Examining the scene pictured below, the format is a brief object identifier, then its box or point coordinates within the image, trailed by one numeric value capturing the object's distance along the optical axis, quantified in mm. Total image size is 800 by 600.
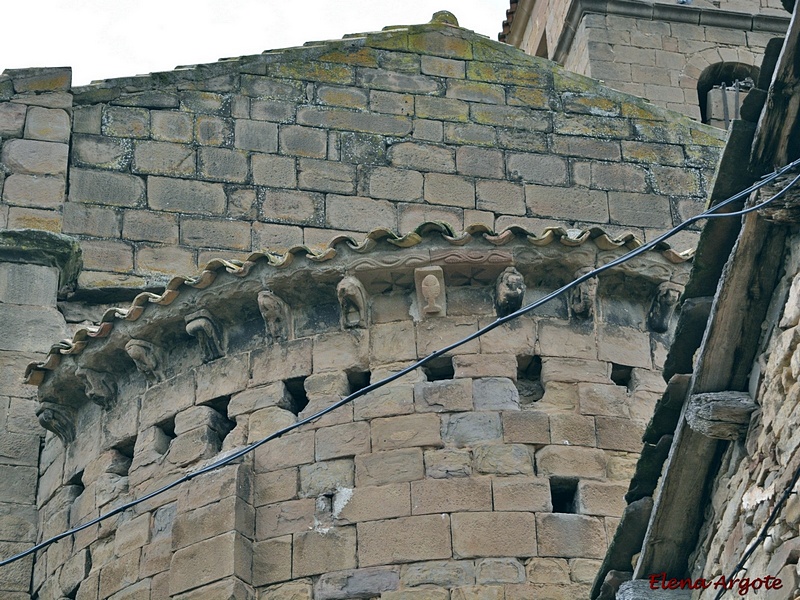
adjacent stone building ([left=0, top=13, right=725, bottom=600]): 16821
